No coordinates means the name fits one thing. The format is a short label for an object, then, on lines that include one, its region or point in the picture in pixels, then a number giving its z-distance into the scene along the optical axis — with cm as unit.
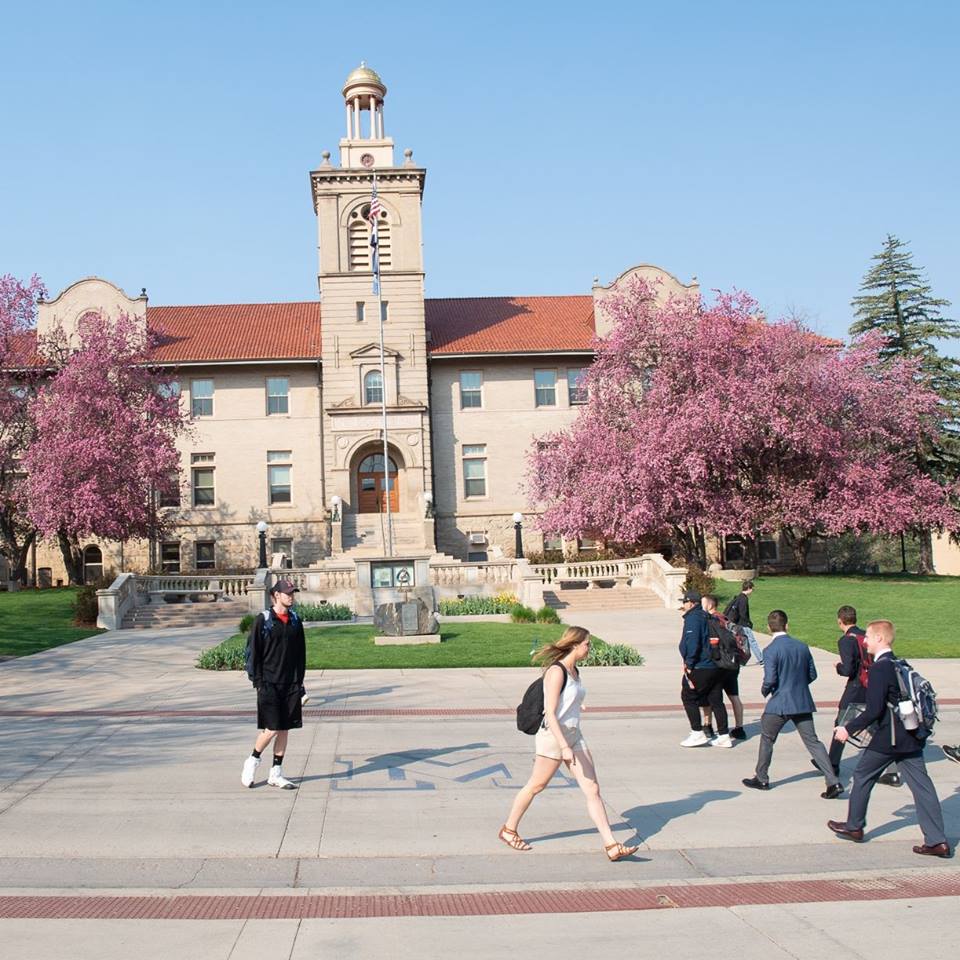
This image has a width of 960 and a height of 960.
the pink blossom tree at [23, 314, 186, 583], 3647
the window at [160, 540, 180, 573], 4672
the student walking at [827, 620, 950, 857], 750
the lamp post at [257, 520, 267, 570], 3519
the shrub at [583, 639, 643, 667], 1959
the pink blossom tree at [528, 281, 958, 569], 3644
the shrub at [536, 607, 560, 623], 2662
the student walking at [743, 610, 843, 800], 962
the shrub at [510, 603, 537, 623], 2677
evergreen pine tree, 4556
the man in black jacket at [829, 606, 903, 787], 977
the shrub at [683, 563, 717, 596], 3147
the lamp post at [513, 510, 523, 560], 3518
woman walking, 736
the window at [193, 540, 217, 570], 4669
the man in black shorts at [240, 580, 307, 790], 973
